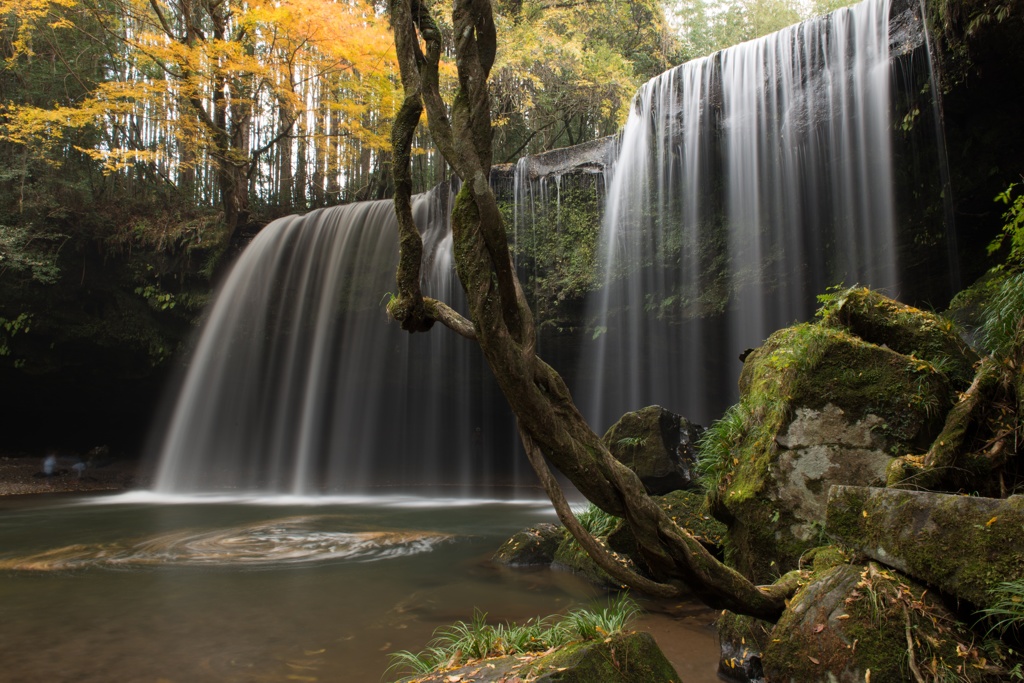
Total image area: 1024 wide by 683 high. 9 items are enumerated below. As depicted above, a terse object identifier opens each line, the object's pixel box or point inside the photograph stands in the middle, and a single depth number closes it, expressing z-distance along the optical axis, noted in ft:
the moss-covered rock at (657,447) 20.57
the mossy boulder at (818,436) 12.30
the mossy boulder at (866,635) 7.42
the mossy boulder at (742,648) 10.75
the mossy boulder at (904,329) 13.39
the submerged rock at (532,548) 20.40
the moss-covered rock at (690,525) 16.80
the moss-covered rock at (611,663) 8.04
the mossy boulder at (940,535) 7.00
